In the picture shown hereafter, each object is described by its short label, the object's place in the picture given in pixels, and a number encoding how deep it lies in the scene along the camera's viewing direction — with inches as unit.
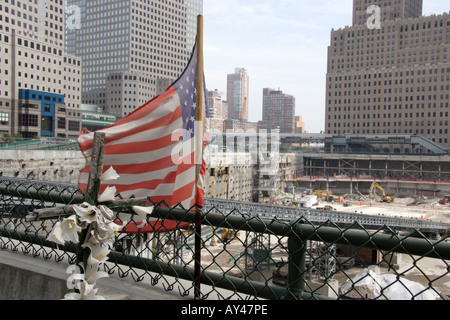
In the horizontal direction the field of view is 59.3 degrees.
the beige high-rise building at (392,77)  3754.9
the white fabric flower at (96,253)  94.1
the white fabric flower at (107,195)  97.1
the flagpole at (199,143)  113.0
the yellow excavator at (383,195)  2790.4
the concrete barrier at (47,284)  122.0
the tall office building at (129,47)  4653.1
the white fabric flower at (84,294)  93.4
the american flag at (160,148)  144.7
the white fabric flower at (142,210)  99.0
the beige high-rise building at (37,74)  2824.8
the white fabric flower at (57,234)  85.6
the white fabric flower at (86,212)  88.5
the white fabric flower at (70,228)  87.7
